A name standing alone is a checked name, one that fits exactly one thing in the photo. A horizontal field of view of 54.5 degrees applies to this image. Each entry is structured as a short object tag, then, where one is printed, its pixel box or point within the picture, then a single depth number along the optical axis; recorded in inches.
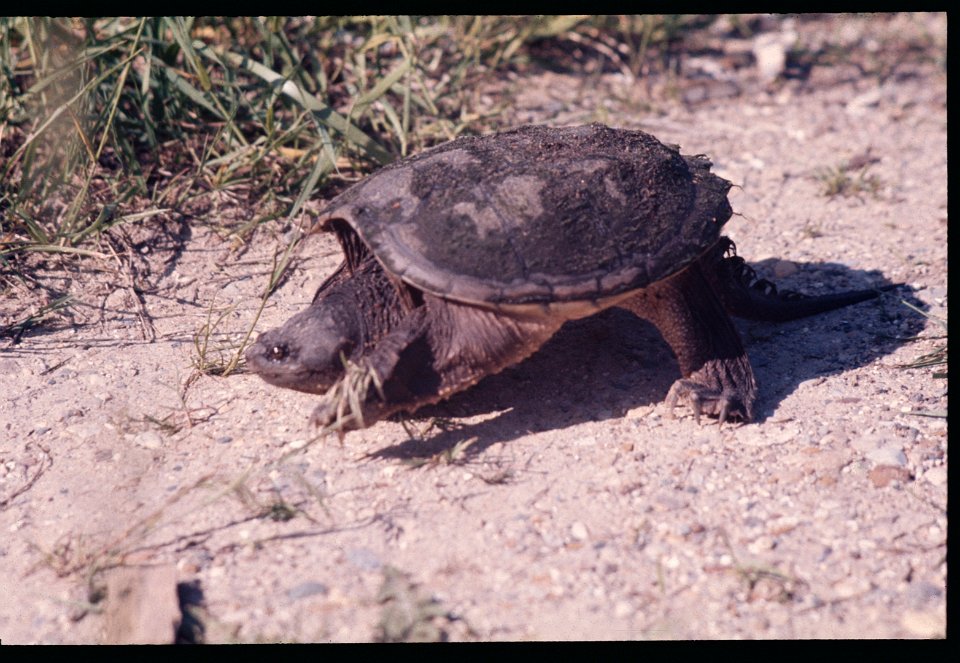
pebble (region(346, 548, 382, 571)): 90.7
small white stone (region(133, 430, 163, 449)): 110.3
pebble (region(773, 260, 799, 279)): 151.0
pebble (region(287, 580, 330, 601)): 87.5
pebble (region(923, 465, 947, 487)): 99.7
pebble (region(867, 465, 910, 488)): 100.0
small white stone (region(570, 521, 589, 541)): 94.2
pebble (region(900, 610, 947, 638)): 82.1
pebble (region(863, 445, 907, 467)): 102.8
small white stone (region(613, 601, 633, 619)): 84.9
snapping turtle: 104.0
